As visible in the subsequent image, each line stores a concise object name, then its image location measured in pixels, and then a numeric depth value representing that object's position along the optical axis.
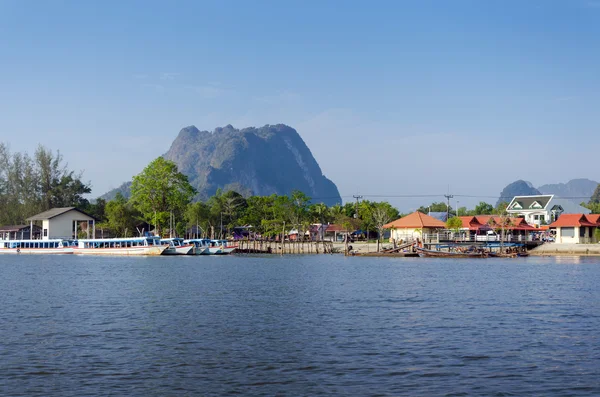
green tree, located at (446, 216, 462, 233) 99.50
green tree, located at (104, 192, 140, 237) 107.20
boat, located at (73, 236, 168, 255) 86.12
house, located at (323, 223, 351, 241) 115.96
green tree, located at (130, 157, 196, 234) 97.69
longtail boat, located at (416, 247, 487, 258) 78.19
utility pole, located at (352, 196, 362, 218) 117.36
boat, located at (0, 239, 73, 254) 93.38
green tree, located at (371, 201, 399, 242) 105.69
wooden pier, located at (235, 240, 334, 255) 94.06
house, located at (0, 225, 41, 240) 108.56
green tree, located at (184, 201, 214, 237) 114.50
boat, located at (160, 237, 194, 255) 86.44
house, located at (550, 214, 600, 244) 86.38
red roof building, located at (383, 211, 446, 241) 92.81
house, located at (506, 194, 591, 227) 116.75
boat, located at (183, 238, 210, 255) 89.84
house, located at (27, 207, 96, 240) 99.50
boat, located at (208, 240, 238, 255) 91.44
